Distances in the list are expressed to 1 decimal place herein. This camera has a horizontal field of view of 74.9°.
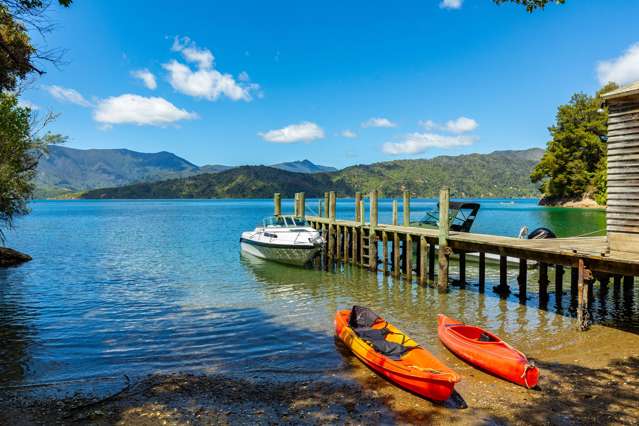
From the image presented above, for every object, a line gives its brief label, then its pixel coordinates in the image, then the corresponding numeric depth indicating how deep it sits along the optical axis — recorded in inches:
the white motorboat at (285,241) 972.6
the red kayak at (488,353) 352.2
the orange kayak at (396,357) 321.7
